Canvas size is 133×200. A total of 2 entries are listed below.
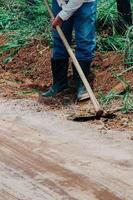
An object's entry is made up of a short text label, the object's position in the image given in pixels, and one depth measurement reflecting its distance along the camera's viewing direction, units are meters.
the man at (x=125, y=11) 8.05
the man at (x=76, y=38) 6.74
